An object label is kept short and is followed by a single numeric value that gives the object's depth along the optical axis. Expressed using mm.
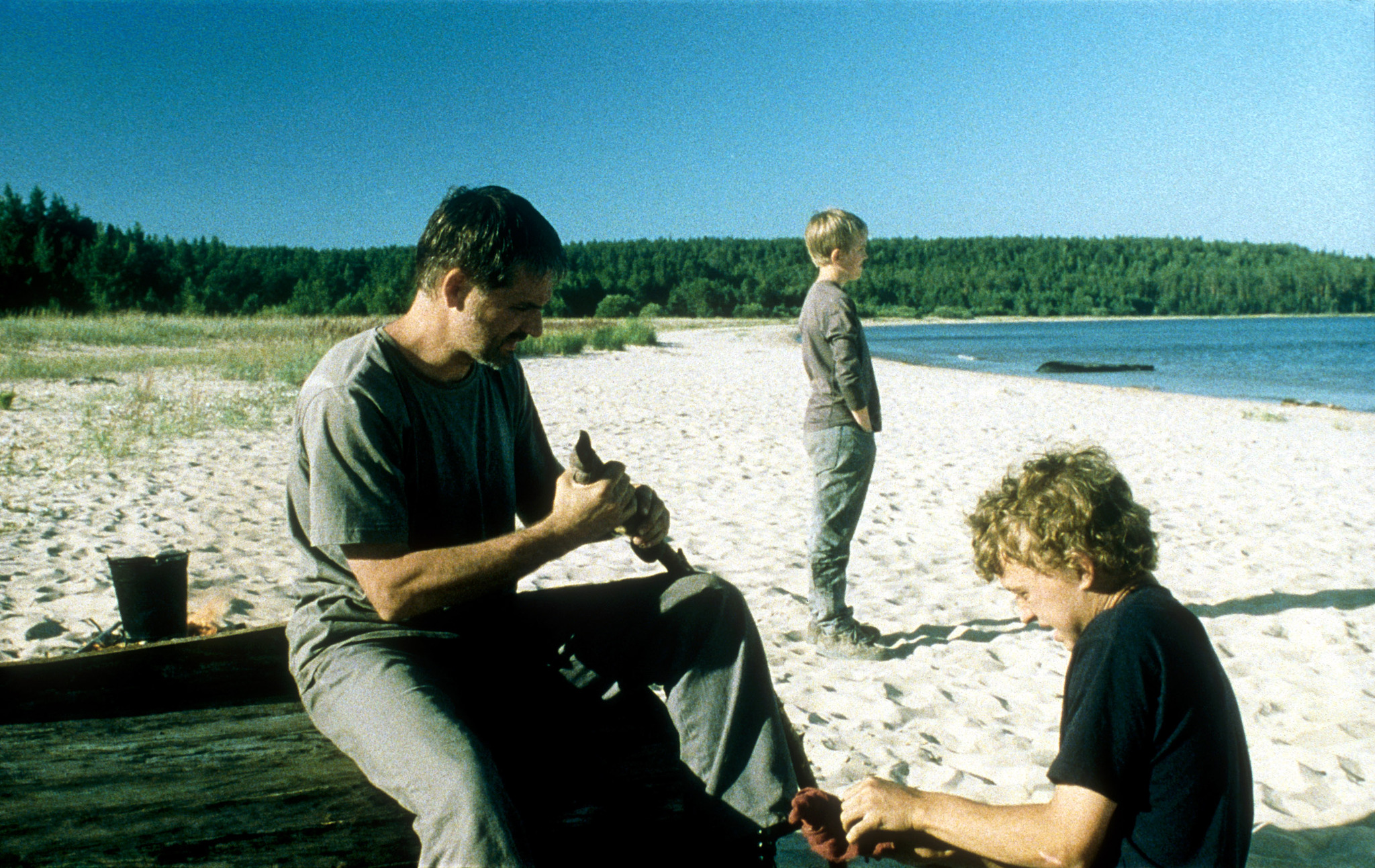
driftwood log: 1722
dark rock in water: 29297
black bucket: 2930
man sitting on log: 1838
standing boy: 3936
